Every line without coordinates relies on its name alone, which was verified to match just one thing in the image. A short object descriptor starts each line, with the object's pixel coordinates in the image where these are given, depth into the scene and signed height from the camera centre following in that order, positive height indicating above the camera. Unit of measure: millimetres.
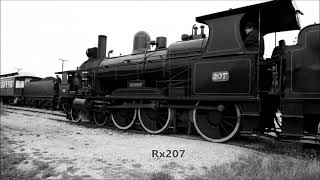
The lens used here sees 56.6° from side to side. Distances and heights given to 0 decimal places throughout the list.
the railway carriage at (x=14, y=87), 28673 +664
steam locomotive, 6004 +335
